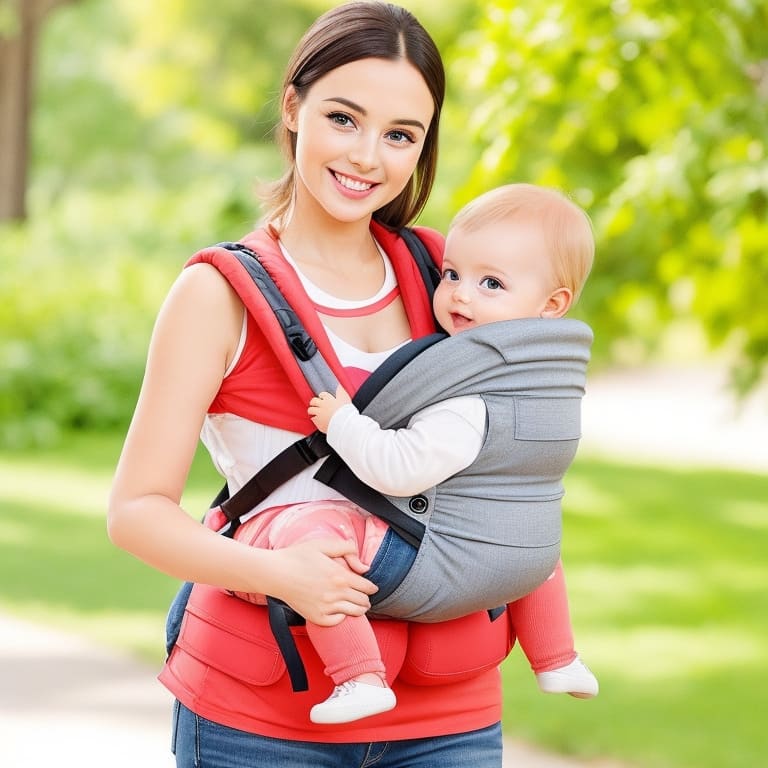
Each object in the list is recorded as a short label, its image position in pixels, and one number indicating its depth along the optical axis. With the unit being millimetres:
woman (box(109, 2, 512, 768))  3558
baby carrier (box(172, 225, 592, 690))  3573
